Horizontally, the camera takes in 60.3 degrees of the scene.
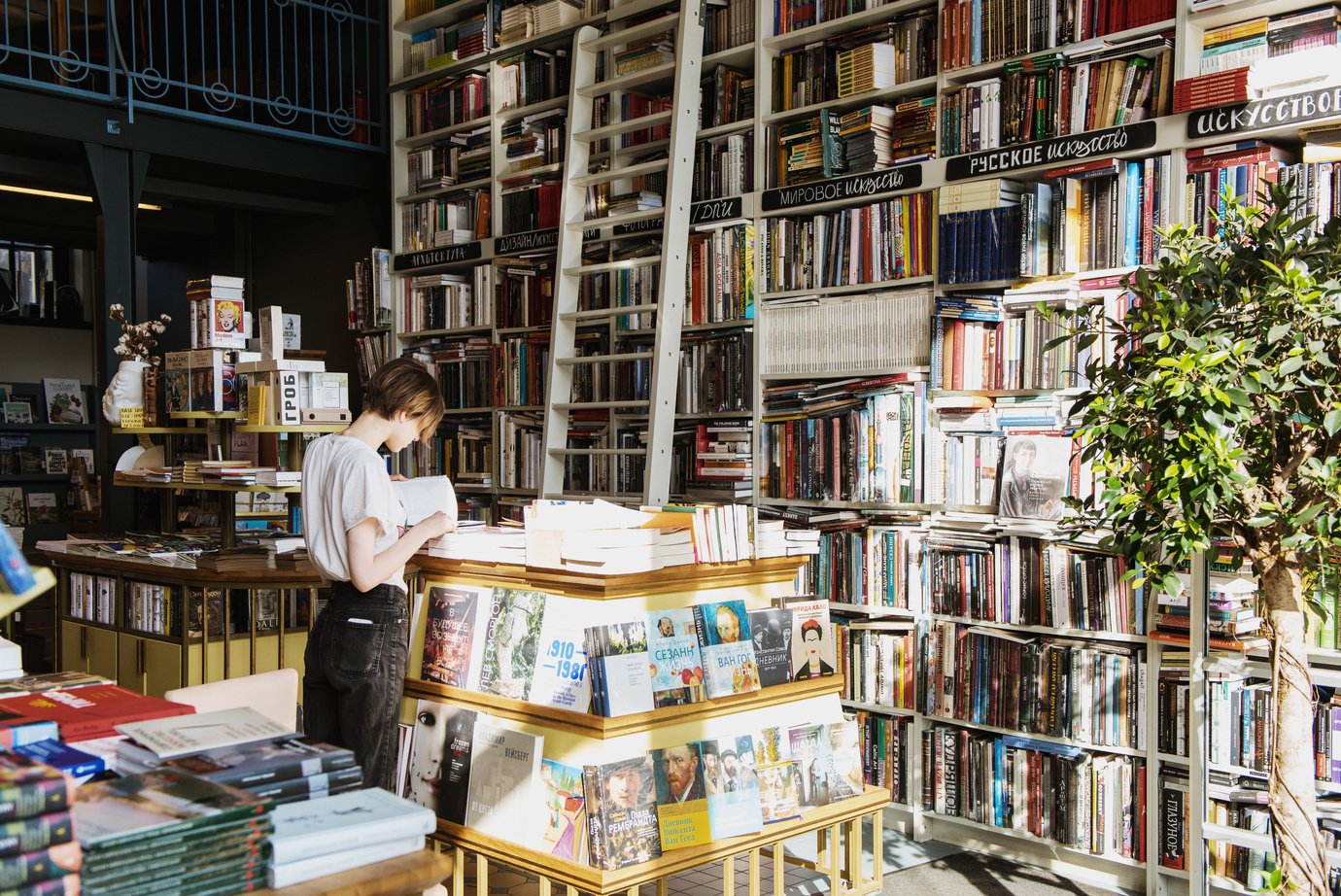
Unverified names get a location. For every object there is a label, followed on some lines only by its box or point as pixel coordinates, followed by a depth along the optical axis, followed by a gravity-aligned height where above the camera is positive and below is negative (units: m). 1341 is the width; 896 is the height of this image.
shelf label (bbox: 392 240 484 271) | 6.15 +0.90
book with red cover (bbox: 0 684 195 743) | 1.82 -0.49
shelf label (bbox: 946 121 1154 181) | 3.74 +0.90
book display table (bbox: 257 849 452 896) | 1.49 -0.61
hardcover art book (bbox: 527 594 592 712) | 2.76 -0.59
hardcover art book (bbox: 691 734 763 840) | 2.81 -0.92
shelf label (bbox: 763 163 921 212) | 4.35 +0.90
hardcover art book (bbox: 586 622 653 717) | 2.69 -0.59
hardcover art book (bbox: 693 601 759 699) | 2.93 -0.59
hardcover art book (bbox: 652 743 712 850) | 2.73 -0.91
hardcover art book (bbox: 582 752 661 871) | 2.62 -0.91
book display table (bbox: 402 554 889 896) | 2.69 -0.76
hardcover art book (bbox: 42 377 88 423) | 8.91 +0.15
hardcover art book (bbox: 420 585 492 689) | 3.06 -0.59
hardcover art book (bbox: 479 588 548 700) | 2.90 -0.57
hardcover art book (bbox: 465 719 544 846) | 2.78 -0.90
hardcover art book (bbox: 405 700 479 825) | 2.97 -0.89
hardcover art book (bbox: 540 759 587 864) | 2.67 -0.92
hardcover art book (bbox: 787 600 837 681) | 3.13 -0.62
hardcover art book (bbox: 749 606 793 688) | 3.05 -0.60
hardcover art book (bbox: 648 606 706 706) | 2.82 -0.60
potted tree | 2.38 -0.03
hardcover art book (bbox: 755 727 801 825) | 2.94 -0.93
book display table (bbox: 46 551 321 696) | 4.52 -0.83
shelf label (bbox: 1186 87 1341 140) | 3.34 +0.90
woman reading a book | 2.82 -0.44
